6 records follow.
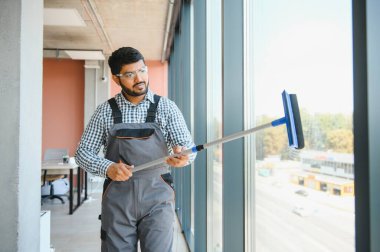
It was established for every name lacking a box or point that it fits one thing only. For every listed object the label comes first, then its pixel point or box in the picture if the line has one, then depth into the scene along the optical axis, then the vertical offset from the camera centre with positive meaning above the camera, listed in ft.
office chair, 18.34 -1.46
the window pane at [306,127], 2.60 +0.04
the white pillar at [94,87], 22.68 +3.10
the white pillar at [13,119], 6.39 +0.23
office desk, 15.69 -2.00
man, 4.68 -0.36
